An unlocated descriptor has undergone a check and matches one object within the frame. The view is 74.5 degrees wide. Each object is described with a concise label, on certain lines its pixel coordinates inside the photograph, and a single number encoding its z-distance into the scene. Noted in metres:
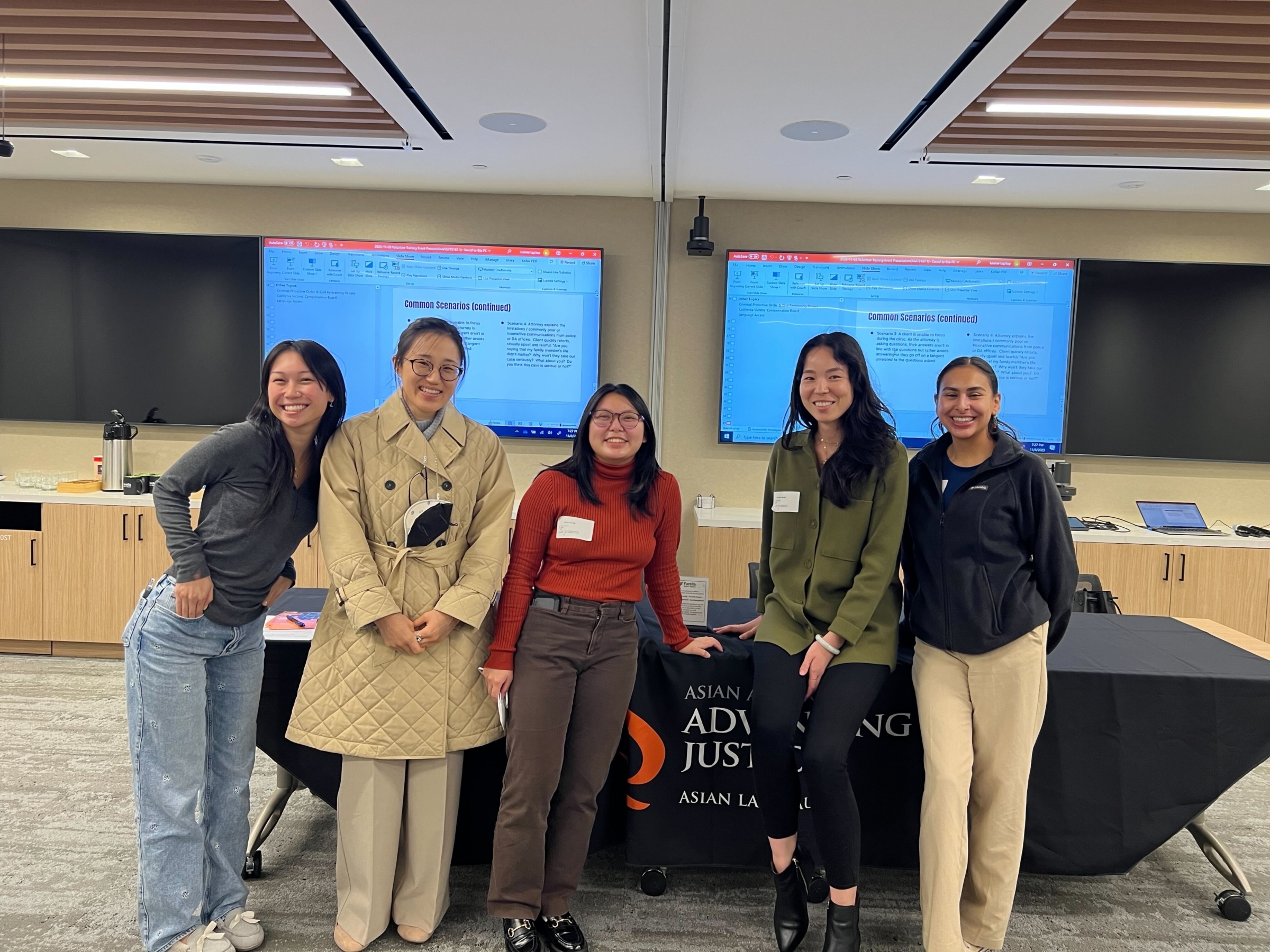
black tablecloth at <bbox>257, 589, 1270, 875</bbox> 2.32
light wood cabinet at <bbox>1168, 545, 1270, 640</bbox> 4.47
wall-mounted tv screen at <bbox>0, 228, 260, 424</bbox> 4.88
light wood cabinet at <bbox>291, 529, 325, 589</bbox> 4.64
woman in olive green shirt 2.06
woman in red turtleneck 2.10
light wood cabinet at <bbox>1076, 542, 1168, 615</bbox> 4.50
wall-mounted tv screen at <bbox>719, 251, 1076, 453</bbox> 4.82
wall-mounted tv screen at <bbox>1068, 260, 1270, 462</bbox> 4.77
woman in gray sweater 1.95
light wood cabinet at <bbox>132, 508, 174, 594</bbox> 4.54
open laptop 4.66
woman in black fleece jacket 2.06
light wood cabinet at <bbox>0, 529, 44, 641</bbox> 4.52
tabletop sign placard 2.59
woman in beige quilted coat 2.08
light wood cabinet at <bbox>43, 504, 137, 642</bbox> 4.54
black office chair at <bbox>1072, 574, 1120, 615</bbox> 3.29
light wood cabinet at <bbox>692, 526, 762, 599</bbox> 4.61
